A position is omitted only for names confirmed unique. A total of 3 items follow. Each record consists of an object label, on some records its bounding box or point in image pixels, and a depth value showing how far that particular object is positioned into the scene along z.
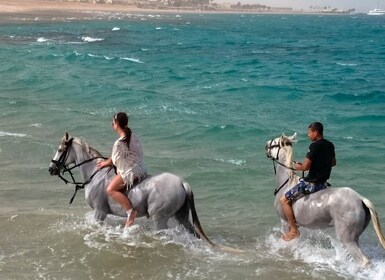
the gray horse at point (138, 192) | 9.88
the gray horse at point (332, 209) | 9.07
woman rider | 10.02
